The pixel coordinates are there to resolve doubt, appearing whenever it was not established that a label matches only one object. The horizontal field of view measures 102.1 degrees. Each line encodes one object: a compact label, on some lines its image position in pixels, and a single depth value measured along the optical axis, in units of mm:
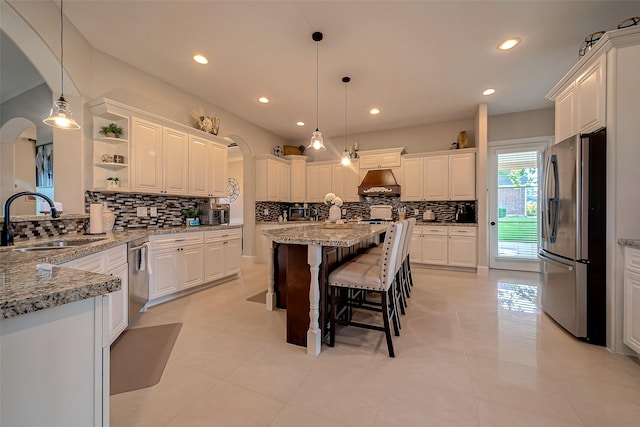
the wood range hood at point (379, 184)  5145
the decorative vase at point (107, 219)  2711
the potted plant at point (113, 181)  2928
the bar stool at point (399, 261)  2447
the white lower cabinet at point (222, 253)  3576
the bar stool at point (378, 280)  2004
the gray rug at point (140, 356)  1701
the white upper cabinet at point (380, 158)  5266
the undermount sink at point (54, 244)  1659
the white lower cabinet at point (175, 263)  2928
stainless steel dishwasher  2425
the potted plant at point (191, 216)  3768
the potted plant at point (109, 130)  2924
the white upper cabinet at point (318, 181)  5961
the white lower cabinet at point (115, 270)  1796
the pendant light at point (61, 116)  2035
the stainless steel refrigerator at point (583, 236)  2098
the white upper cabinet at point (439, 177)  4648
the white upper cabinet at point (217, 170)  3953
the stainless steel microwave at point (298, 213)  6254
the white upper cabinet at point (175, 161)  3336
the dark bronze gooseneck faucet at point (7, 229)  1646
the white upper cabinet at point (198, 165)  3658
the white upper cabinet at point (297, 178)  6062
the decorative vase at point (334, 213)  3354
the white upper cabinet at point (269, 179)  5375
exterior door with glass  4621
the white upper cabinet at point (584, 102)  2084
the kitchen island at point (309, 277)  1988
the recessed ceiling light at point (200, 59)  3010
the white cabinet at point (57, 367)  651
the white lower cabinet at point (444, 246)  4500
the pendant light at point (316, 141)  3049
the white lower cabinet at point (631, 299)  1814
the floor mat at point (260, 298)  3198
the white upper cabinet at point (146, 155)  3029
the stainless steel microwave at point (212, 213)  3922
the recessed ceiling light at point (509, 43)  2705
